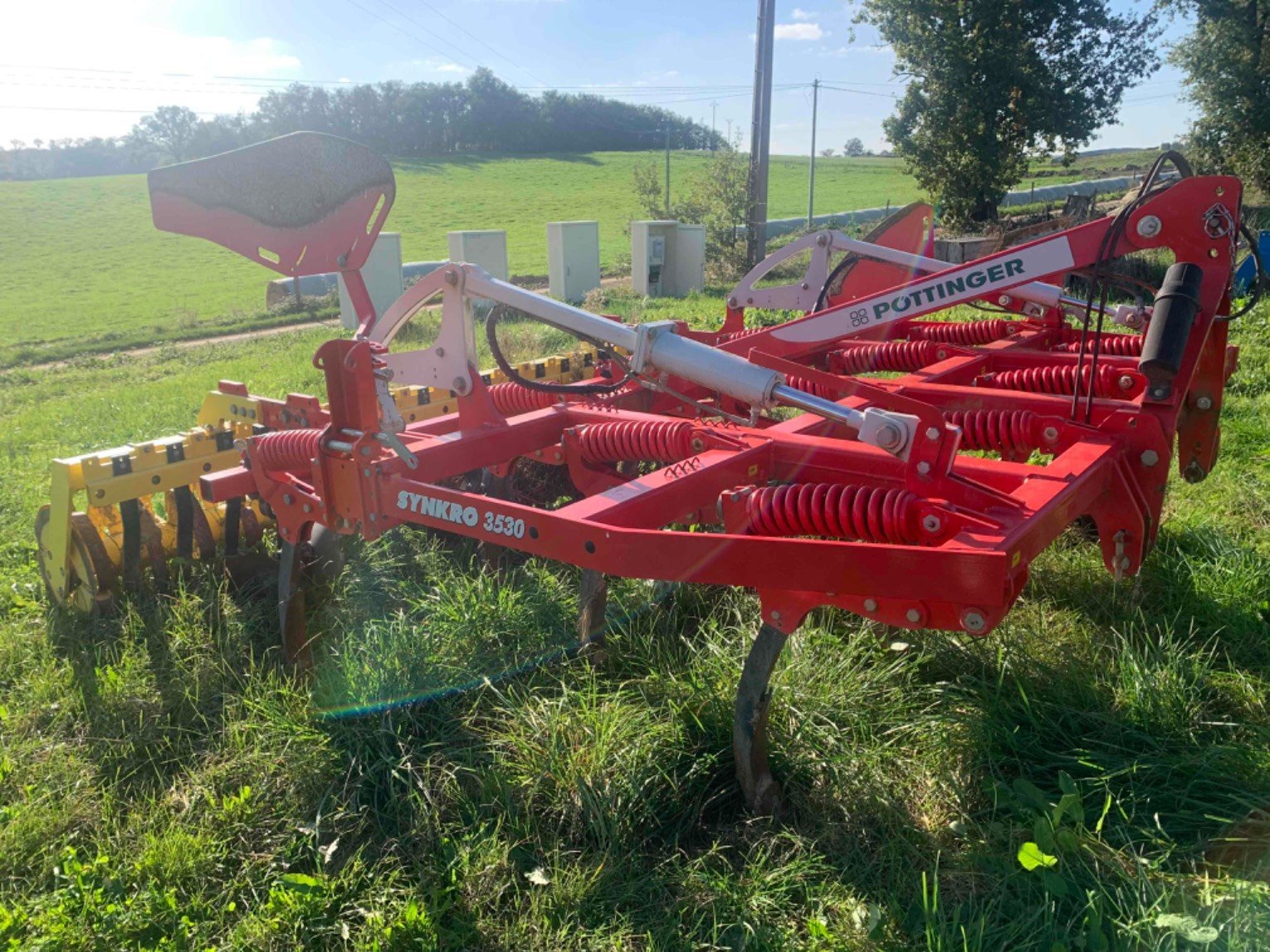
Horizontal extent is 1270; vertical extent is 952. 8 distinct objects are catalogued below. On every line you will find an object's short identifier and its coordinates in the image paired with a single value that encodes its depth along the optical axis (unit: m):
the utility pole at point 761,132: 14.58
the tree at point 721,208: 21.34
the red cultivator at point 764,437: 2.53
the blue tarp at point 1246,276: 12.07
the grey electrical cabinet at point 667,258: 18.11
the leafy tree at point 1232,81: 25.64
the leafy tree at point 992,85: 24.03
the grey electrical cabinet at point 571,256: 18.09
